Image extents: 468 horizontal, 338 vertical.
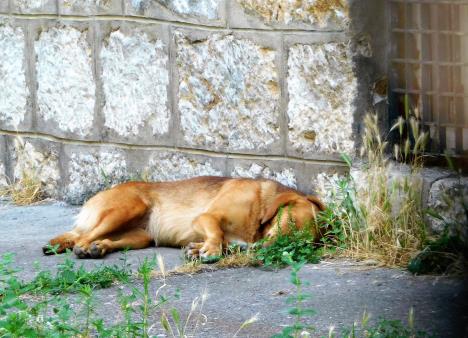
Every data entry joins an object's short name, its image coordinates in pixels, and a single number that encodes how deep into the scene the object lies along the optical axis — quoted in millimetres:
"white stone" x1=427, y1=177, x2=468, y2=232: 11385
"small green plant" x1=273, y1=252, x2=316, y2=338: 7533
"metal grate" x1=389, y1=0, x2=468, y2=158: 11937
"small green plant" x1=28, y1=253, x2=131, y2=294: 10489
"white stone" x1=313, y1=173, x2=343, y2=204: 12729
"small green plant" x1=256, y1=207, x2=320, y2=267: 11863
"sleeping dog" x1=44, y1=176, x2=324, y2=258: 12841
